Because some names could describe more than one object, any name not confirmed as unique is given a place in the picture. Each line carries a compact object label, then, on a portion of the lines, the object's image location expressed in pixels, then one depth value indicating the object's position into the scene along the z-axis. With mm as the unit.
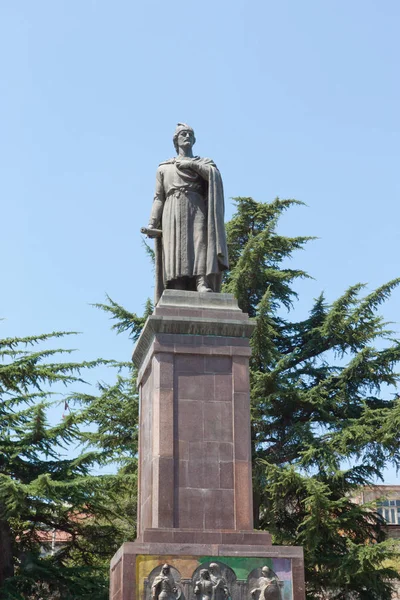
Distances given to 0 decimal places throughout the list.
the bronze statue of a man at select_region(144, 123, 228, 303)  13273
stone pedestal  11055
